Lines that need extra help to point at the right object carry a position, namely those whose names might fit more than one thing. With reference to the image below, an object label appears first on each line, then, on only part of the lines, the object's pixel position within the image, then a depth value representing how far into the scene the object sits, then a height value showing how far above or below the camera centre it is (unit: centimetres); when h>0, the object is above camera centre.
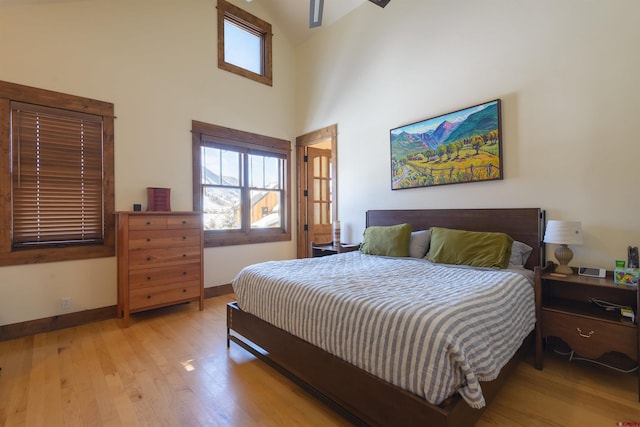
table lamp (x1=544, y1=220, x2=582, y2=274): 212 -19
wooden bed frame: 122 -84
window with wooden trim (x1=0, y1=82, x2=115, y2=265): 267 +42
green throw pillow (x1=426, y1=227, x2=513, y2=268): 238 -31
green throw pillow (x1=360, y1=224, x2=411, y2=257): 304 -29
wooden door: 498 +35
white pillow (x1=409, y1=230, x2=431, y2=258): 296 -32
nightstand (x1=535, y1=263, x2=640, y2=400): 180 -71
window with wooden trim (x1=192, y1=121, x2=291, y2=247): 398 +47
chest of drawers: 293 -46
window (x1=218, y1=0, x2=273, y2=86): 413 +263
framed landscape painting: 277 +67
